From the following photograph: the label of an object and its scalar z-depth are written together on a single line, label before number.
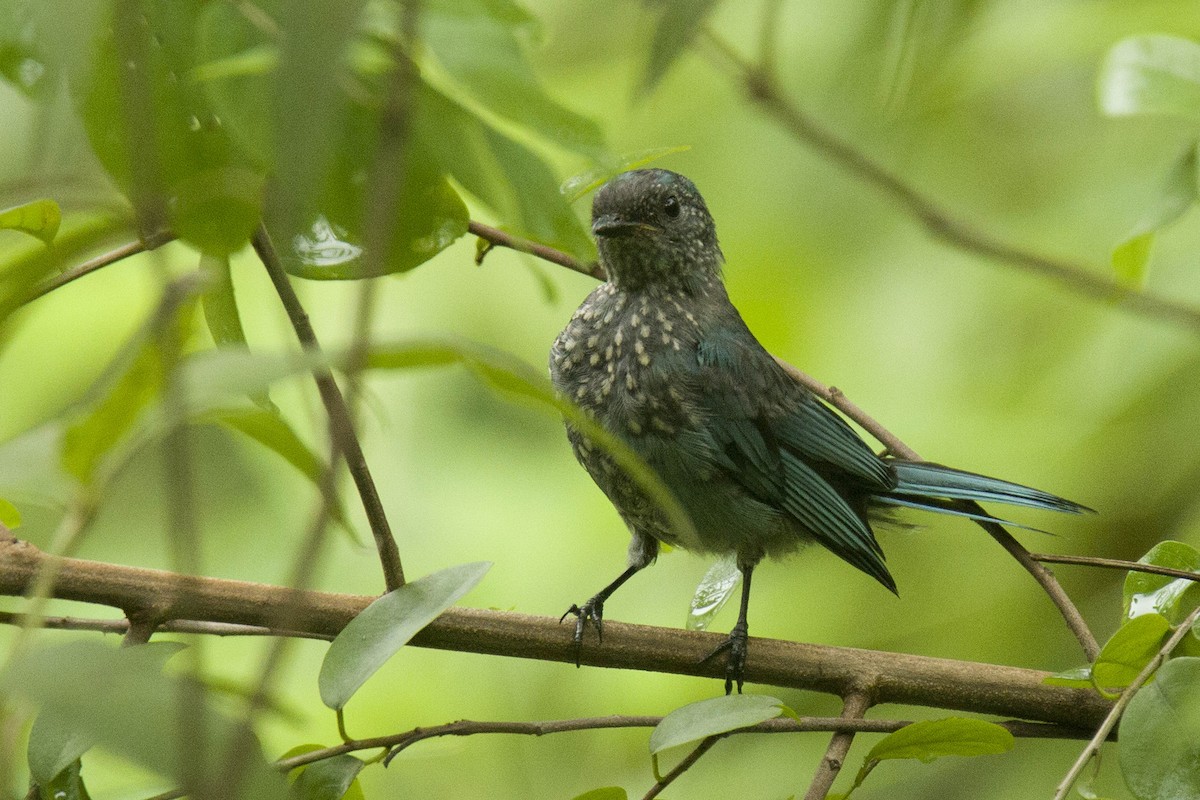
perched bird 4.90
